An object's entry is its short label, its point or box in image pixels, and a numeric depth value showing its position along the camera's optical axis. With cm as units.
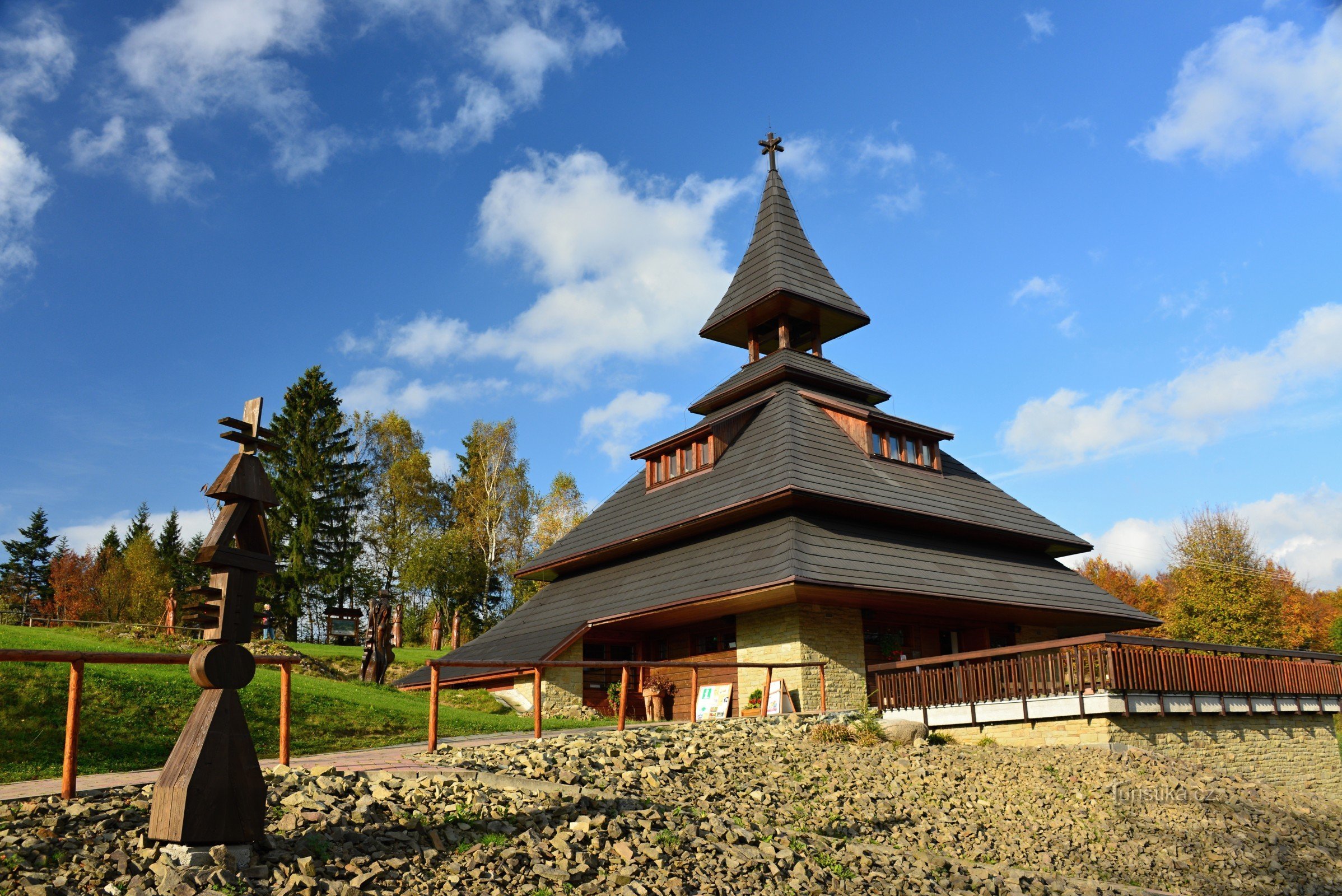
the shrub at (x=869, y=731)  1581
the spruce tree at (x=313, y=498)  4594
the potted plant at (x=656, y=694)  2136
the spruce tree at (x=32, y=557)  6506
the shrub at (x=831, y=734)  1562
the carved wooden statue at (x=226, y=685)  698
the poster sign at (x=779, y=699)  1842
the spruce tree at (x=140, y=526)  6316
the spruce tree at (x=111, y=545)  6038
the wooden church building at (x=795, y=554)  1980
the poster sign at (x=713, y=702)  1941
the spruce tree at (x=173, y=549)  5318
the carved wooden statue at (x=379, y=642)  2322
